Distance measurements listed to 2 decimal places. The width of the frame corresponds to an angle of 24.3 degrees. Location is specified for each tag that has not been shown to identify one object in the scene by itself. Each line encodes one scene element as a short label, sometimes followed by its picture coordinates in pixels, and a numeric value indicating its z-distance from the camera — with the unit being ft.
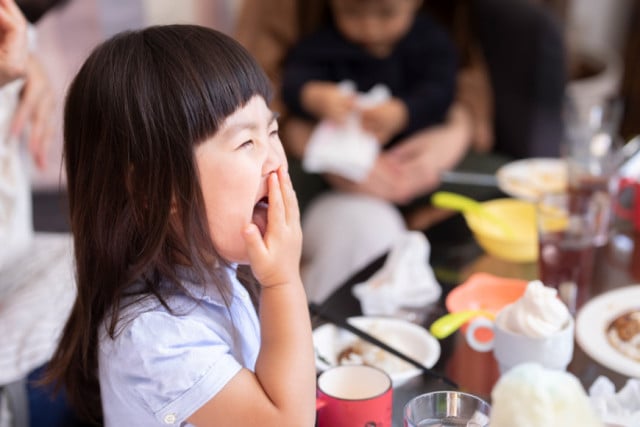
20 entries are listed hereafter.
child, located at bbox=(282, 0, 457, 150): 8.80
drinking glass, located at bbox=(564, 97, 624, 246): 6.50
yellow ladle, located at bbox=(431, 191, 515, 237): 6.52
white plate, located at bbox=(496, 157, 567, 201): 7.04
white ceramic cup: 5.09
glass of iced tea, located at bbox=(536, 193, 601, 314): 5.97
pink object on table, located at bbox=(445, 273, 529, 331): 5.84
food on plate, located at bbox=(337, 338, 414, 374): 5.41
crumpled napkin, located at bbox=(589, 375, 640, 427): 4.93
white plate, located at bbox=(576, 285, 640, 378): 5.35
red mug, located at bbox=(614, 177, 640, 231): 6.57
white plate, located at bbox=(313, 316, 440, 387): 5.40
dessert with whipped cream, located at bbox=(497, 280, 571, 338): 5.07
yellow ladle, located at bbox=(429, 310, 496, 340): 5.49
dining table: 5.31
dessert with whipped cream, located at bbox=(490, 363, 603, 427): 4.07
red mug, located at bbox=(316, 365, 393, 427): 4.85
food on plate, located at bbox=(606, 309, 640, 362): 5.43
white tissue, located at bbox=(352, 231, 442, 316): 5.87
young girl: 4.68
